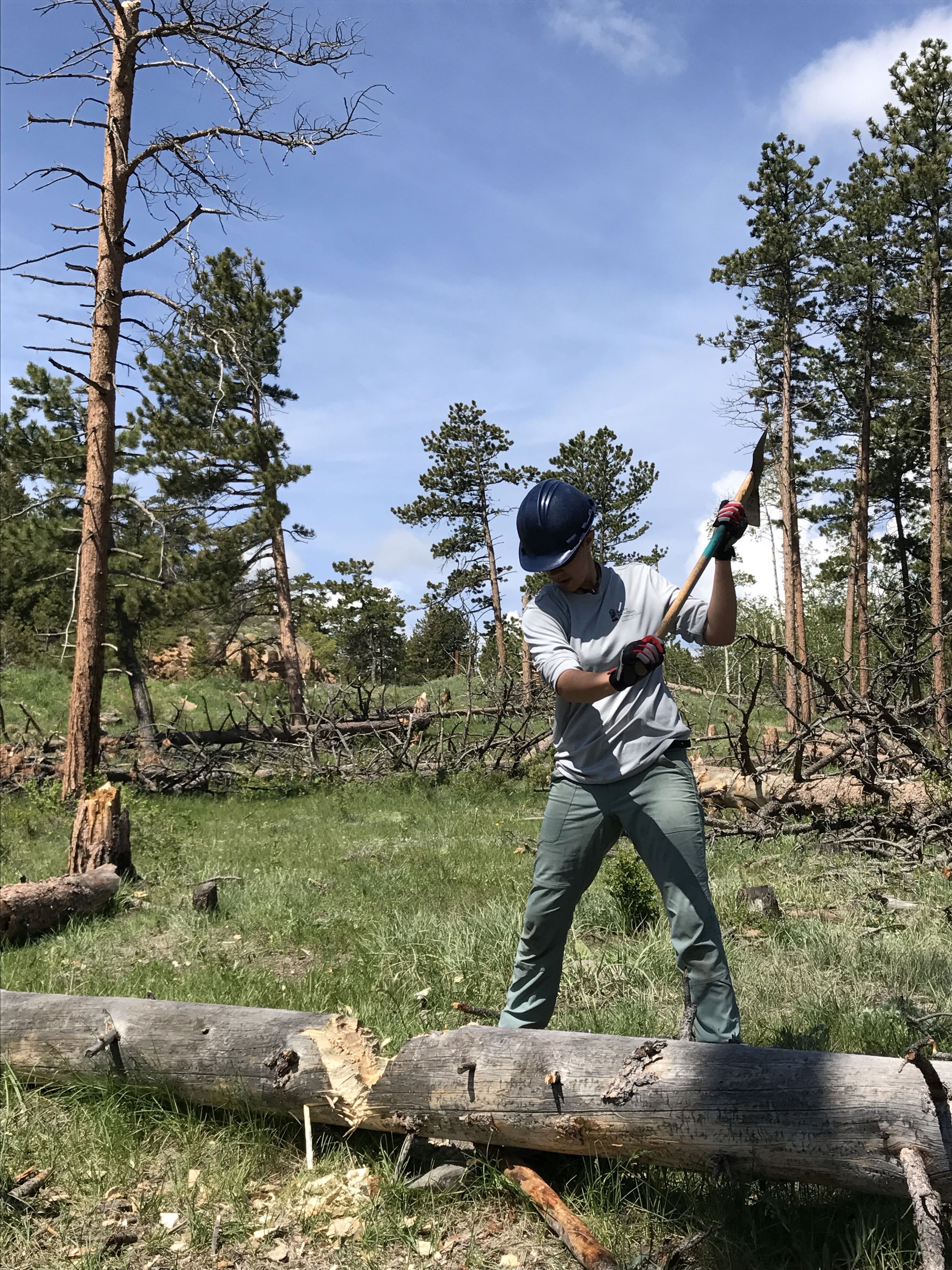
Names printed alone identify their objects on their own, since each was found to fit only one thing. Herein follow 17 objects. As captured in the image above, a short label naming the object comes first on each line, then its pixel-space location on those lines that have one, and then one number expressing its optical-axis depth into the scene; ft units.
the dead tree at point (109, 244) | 32.30
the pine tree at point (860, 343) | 69.46
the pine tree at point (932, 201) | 62.13
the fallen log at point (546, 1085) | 7.68
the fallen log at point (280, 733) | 49.47
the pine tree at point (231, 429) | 62.54
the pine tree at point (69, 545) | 57.62
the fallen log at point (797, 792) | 24.06
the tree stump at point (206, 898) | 21.50
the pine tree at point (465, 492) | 107.45
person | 9.93
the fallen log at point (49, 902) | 20.24
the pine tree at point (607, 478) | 112.88
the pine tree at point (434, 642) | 131.85
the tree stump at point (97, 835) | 25.03
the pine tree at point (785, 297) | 71.87
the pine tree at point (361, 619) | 167.84
